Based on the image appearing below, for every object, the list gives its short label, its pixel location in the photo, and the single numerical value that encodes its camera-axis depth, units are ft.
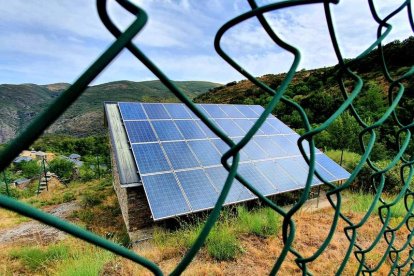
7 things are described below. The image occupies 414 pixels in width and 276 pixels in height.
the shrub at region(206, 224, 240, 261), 9.29
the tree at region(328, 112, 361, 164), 39.93
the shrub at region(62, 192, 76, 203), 44.52
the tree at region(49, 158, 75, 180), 79.00
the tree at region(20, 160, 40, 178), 98.13
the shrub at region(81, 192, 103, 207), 38.67
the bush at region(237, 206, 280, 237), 11.06
